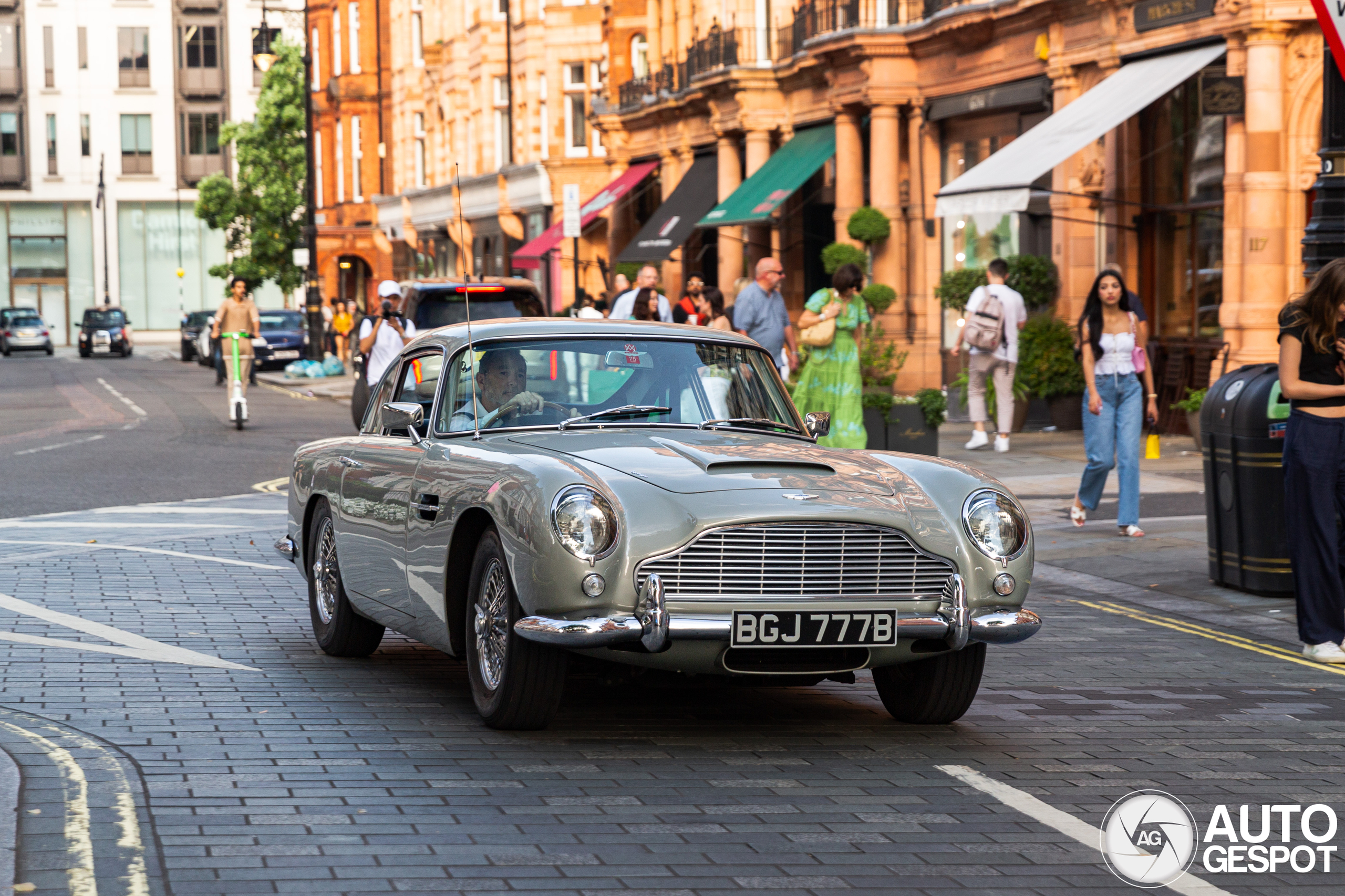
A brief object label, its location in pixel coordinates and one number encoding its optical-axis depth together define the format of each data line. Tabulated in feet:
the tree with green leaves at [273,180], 210.79
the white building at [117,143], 291.38
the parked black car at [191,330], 192.75
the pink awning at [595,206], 131.13
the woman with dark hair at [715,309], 56.49
